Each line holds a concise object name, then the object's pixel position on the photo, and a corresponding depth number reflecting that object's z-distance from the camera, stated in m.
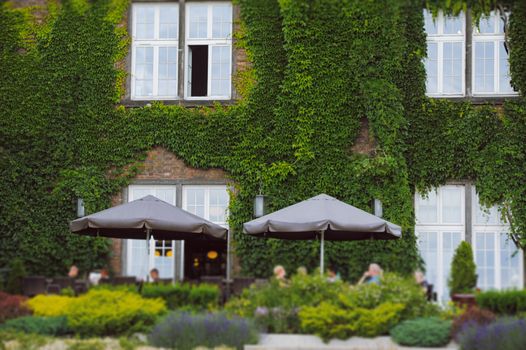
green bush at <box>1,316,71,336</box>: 15.81
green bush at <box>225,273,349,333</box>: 16.03
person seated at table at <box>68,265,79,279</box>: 21.47
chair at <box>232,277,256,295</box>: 18.97
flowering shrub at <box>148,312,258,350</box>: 14.81
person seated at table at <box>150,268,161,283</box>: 20.86
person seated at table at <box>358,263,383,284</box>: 18.31
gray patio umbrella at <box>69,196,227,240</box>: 18.47
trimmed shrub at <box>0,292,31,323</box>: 16.38
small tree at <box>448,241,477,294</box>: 20.96
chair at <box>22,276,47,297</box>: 20.25
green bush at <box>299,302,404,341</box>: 15.34
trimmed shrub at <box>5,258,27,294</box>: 20.91
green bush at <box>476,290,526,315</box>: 16.19
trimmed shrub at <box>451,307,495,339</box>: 15.30
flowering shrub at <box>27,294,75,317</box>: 16.36
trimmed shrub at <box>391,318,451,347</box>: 15.08
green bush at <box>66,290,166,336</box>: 15.70
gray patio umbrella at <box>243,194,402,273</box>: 18.27
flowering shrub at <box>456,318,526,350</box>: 14.10
